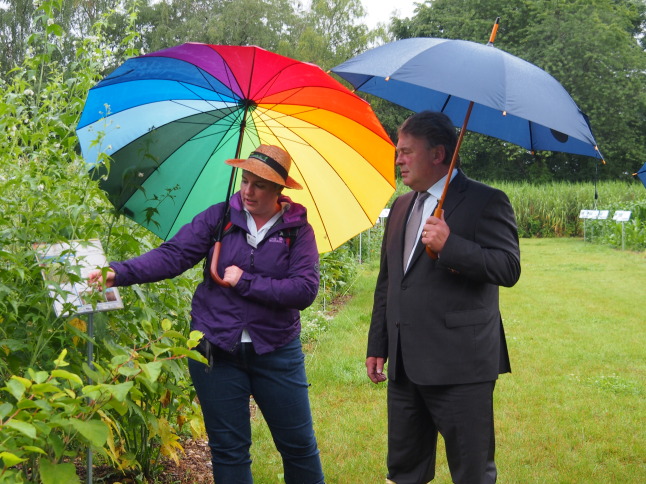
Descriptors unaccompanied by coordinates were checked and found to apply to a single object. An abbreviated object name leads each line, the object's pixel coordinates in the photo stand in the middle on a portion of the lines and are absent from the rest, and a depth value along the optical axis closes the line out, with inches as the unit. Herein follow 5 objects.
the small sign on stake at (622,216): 743.7
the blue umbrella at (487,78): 109.2
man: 121.2
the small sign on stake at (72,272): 95.3
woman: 120.8
